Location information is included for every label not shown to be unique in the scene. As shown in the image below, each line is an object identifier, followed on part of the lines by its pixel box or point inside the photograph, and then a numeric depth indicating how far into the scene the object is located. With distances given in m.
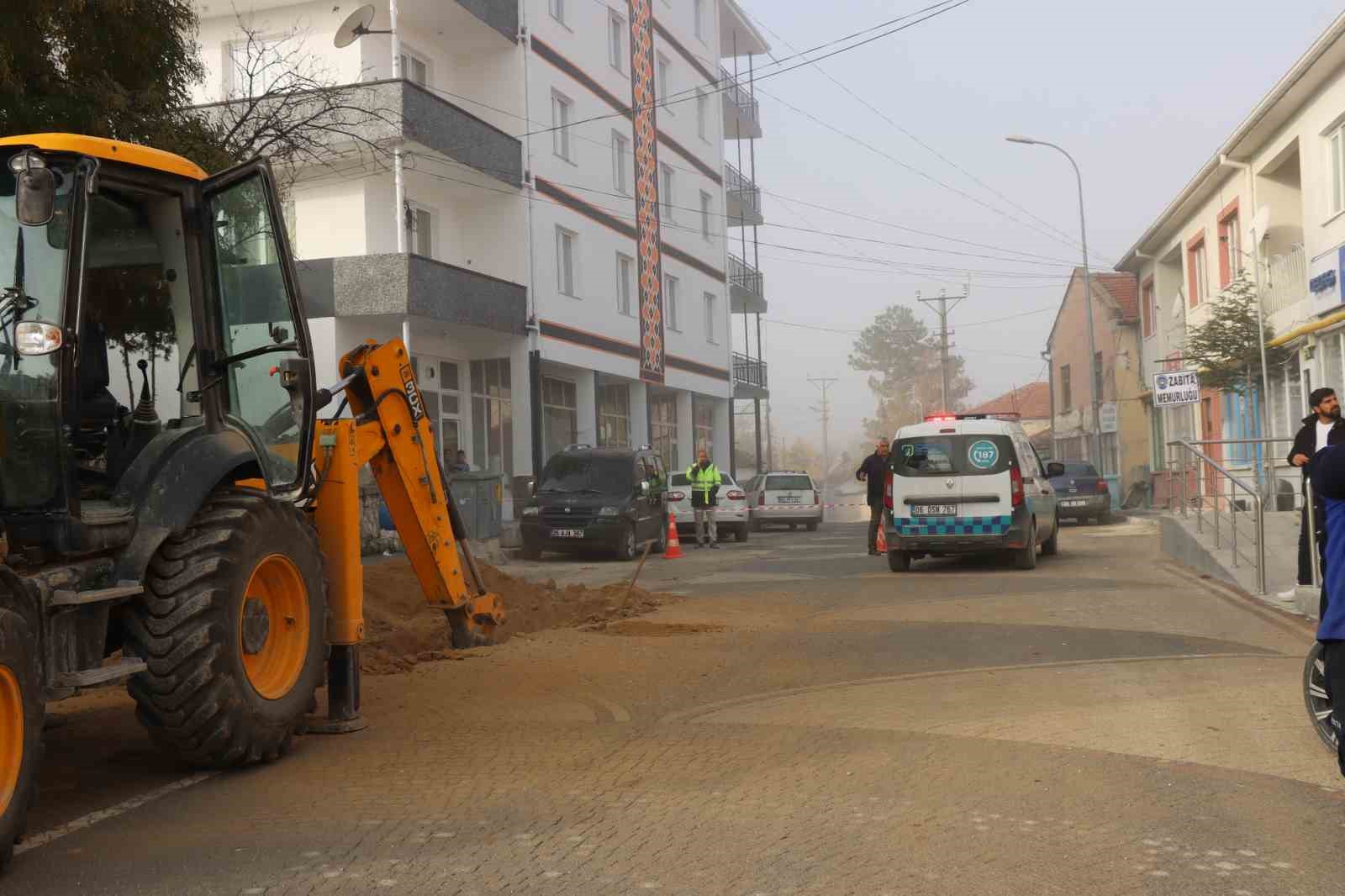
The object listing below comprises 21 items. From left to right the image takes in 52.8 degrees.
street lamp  36.50
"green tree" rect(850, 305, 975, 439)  116.06
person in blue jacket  5.29
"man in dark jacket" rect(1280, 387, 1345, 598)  10.94
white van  17.64
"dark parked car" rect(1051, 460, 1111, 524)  32.38
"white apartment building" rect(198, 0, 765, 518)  25.41
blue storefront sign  21.55
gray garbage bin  22.59
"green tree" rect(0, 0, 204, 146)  10.80
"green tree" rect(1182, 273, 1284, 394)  26.67
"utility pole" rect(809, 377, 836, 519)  112.41
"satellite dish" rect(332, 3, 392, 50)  24.08
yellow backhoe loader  5.47
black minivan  22.86
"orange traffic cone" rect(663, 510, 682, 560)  23.36
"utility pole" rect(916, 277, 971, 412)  70.71
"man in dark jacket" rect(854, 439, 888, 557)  21.98
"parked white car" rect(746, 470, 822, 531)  34.81
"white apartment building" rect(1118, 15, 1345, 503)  22.23
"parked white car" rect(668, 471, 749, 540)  29.64
